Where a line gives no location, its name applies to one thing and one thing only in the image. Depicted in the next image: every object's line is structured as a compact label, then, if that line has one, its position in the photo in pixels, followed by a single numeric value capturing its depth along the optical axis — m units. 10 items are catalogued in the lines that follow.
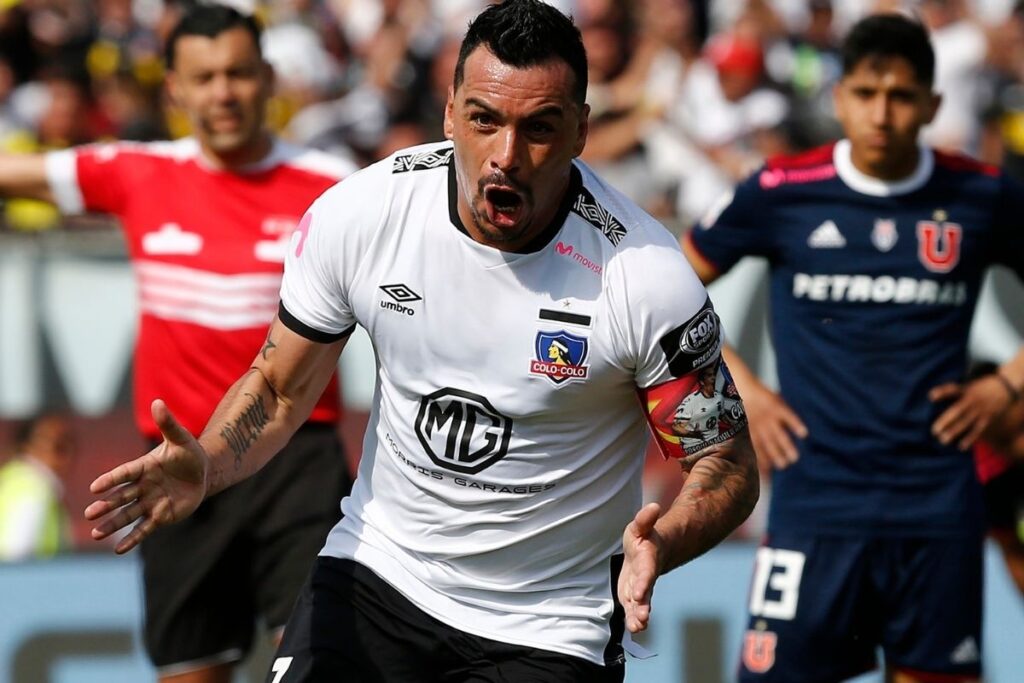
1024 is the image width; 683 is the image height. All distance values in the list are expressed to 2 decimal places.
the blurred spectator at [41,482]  17.59
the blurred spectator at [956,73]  24.56
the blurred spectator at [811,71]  24.22
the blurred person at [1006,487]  14.81
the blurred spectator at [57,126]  24.31
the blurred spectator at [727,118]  23.67
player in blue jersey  12.33
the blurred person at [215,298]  12.80
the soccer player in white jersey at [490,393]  8.21
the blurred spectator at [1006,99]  24.09
